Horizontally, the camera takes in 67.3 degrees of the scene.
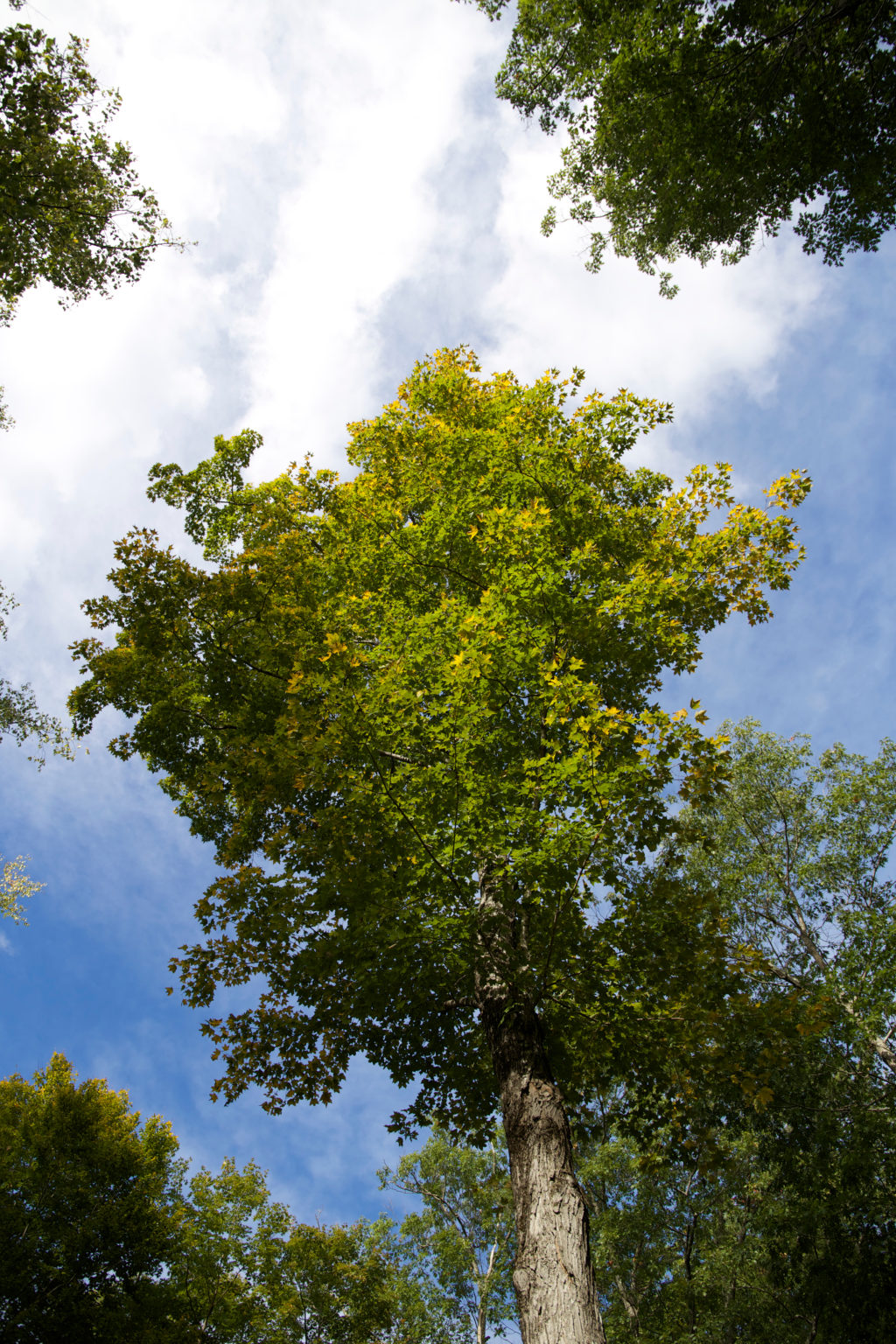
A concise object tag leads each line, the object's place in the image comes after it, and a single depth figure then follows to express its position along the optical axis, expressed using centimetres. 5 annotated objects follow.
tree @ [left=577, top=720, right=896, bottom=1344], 958
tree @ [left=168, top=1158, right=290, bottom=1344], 1372
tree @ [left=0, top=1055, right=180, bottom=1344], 1333
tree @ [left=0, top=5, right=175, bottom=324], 740
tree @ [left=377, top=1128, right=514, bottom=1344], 2014
